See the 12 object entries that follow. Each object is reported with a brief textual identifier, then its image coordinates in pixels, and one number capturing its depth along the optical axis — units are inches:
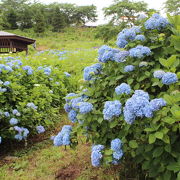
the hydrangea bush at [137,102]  51.1
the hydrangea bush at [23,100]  108.7
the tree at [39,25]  1114.1
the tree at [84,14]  1580.5
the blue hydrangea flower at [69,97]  76.6
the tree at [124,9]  778.8
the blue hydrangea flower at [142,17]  74.9
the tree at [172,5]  902.4
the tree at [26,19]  1259.0
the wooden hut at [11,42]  491.3
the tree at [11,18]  1236.6
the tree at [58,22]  1289.4
